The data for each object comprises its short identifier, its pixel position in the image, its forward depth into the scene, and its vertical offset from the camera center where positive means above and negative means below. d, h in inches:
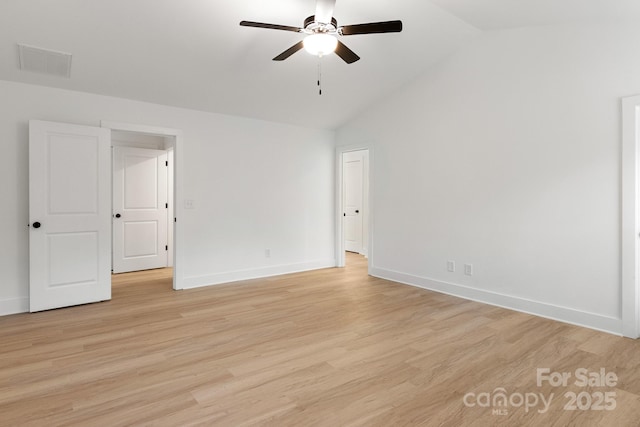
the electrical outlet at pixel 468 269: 169.9 -28.5
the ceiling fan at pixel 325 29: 101.1 +52.9
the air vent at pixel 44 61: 128.8 +55.6
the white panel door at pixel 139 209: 231.1 -0.4
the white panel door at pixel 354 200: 317.7 +8.4
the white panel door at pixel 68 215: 147.0 -3.0
